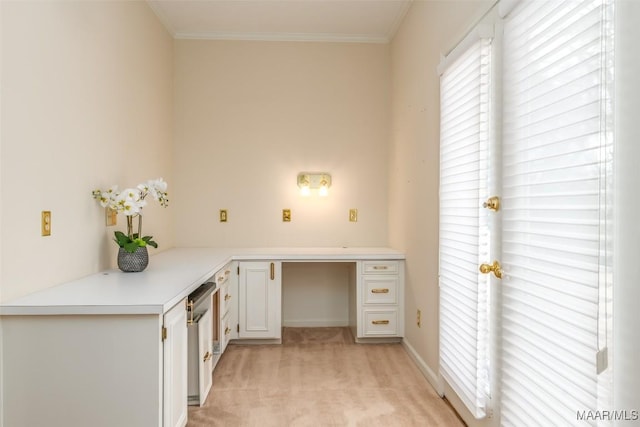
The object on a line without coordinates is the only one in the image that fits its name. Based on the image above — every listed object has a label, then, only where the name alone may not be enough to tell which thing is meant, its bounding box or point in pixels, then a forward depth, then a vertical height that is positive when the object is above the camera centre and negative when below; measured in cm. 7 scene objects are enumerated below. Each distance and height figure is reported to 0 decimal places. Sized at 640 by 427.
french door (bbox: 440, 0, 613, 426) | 122 -2
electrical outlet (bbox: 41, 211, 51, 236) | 200 -6
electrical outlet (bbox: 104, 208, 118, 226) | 268 -3
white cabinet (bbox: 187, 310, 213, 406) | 234 -83
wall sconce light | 414 +28
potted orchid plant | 245 -14
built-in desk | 163 -59
